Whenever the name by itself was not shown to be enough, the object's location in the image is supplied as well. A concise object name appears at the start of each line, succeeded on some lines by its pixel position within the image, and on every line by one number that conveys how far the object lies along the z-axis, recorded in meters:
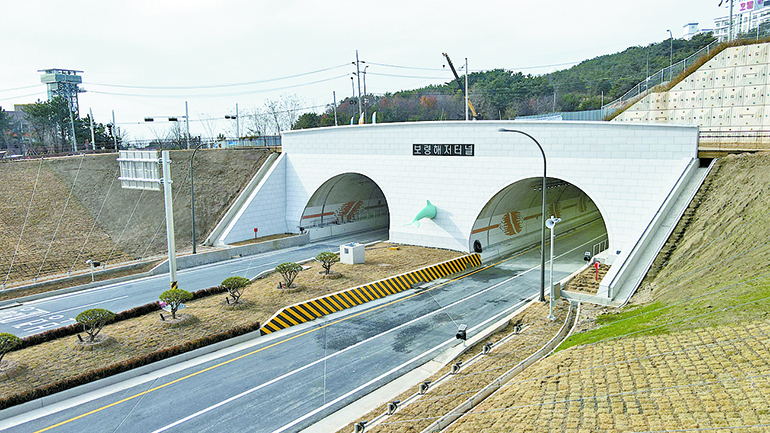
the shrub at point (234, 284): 19.77
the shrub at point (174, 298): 17.84
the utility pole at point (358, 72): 47.97
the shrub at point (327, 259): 24.00
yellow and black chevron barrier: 18.81
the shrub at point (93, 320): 15.71
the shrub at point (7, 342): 13.82
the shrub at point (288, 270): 21.97
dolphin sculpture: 29.84
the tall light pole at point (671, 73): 40.35
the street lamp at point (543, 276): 19.94
